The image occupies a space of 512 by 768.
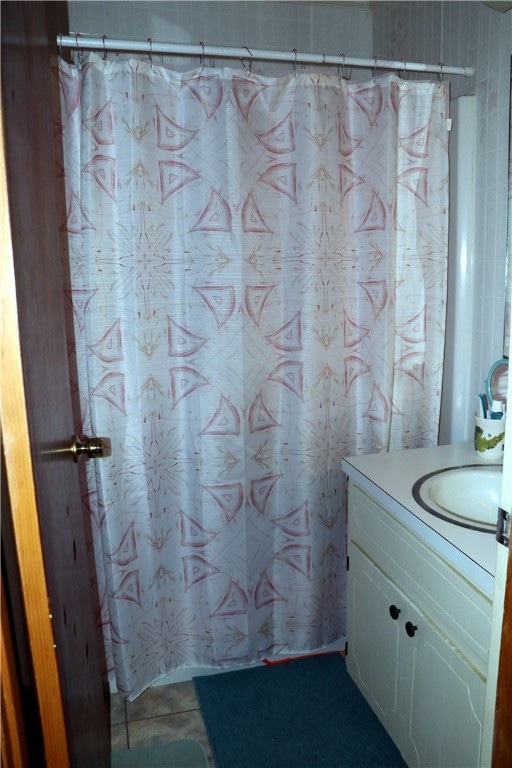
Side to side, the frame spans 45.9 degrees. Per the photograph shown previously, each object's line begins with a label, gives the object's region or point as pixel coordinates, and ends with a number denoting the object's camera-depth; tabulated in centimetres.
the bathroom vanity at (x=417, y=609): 127
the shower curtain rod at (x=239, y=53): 153
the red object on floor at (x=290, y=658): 210
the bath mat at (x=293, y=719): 171
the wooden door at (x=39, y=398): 71
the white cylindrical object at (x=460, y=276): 180
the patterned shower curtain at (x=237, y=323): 168
